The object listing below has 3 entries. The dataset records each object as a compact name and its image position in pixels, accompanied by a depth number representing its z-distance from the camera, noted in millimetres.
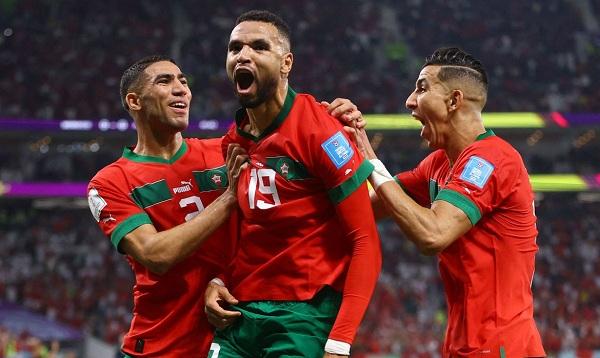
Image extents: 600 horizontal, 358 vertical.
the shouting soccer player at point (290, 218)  6809
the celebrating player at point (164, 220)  8117
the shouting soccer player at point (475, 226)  7207
